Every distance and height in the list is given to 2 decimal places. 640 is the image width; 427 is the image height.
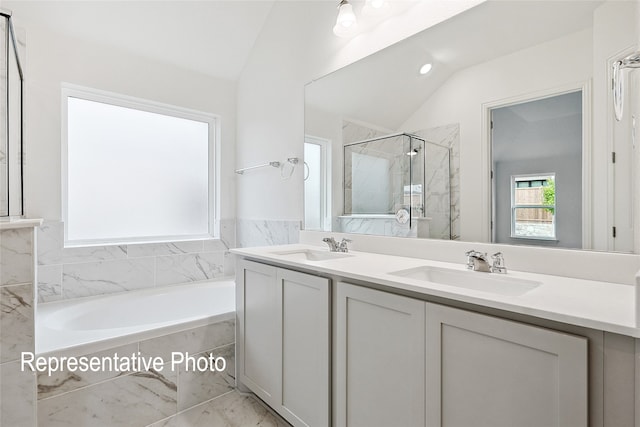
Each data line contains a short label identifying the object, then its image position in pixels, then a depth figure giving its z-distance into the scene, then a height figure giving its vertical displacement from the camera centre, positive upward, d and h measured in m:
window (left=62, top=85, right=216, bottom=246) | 2.36 +0.36
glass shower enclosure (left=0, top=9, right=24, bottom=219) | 1.61 +0.52
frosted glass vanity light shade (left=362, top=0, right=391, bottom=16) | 1.80 +1.20
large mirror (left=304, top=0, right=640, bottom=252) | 1.11 +0.37
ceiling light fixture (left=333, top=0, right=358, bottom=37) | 1.91 +1.19
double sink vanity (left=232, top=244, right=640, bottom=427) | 0.73 -0.41
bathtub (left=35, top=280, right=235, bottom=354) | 1.59 -0.66
